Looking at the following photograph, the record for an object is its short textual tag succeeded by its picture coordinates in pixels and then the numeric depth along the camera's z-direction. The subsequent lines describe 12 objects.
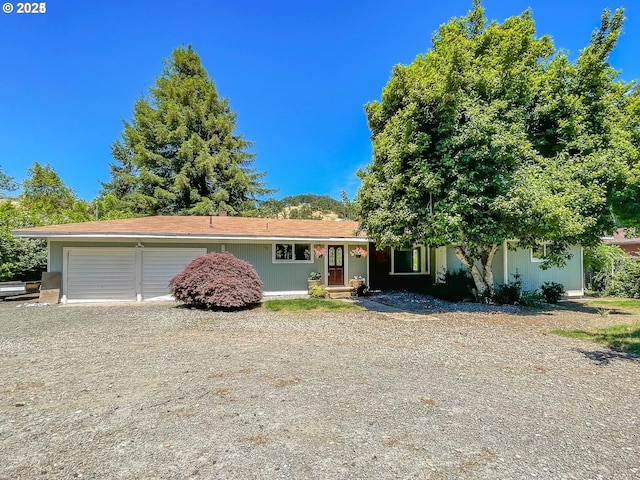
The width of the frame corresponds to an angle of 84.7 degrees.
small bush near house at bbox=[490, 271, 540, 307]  12.44
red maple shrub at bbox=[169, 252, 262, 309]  10.84
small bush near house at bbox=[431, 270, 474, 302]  13.30
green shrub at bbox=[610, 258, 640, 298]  14.88
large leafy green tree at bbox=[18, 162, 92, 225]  25.27
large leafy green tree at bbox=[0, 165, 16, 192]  25.17
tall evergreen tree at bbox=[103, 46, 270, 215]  26.36
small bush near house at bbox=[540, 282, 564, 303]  13.45
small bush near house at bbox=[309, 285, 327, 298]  14.10
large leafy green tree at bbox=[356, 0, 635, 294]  10.12
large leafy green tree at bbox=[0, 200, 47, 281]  14.84
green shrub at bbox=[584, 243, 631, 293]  16.17
